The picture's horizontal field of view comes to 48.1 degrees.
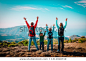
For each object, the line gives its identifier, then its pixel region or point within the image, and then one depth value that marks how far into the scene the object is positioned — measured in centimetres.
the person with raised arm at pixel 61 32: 514
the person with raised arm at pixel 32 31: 532
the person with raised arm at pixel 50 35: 523
